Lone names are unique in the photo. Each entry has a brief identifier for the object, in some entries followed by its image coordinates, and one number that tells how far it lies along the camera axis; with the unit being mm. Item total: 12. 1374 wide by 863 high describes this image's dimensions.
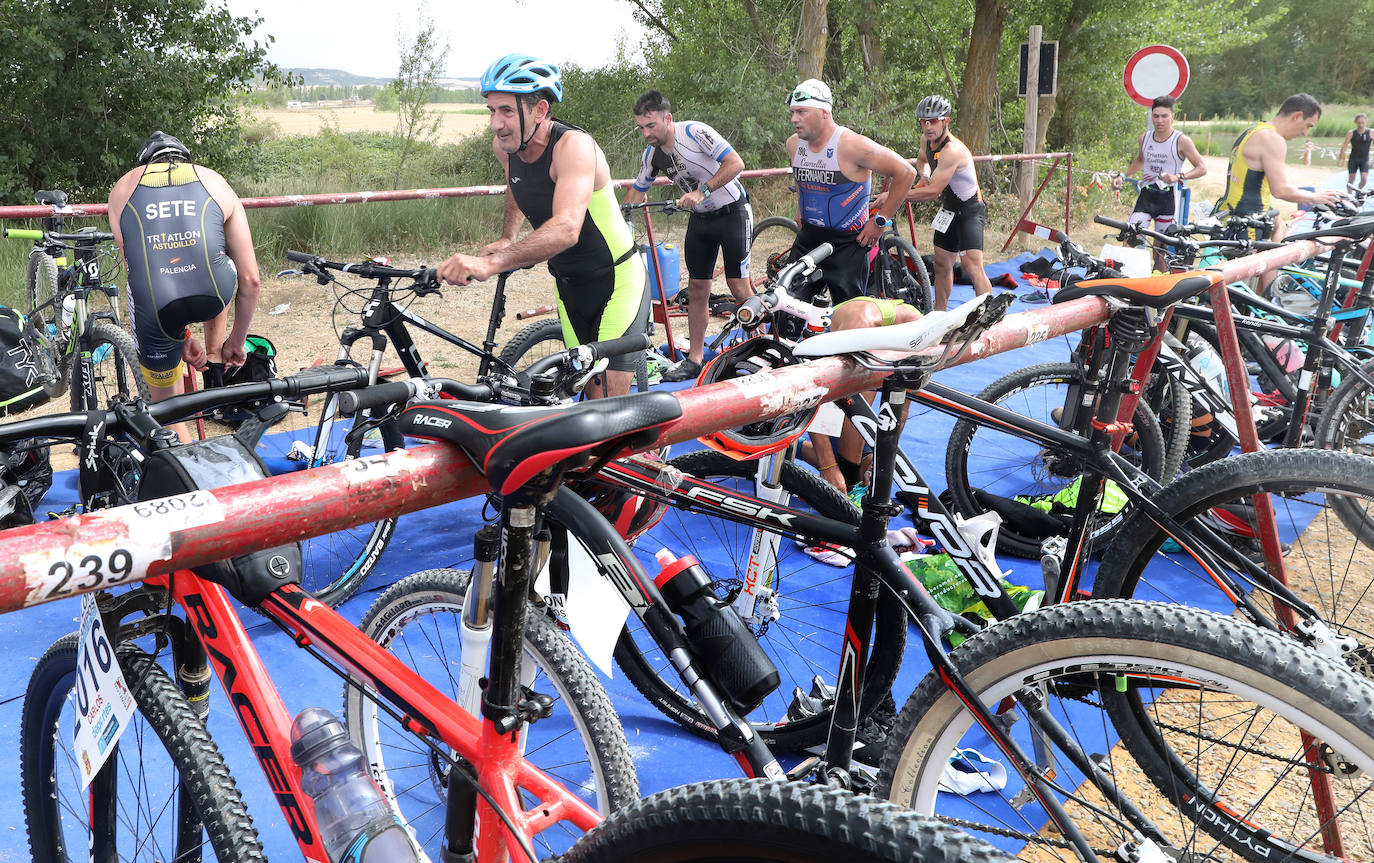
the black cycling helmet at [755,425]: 2275
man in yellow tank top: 8242
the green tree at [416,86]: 15391
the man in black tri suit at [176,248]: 3982
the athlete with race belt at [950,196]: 8195
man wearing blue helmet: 3920
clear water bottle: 1376
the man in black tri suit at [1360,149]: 14375
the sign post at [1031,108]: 12383
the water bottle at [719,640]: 1784
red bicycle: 902
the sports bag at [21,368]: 3744
